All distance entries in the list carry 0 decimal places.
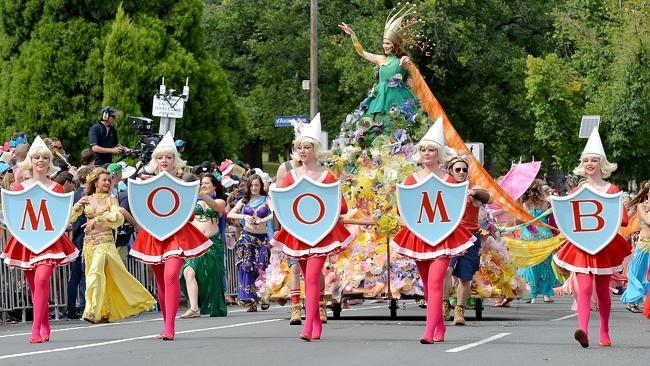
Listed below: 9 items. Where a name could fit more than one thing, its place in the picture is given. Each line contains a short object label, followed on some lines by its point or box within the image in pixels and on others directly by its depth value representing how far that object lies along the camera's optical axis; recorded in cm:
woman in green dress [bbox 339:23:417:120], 1975
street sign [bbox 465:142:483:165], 3548
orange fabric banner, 2014
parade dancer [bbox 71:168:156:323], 1866
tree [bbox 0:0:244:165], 3694
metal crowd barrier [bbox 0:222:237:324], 1973
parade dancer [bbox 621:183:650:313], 2148
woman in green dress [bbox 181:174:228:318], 2022
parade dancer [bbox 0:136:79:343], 1522
